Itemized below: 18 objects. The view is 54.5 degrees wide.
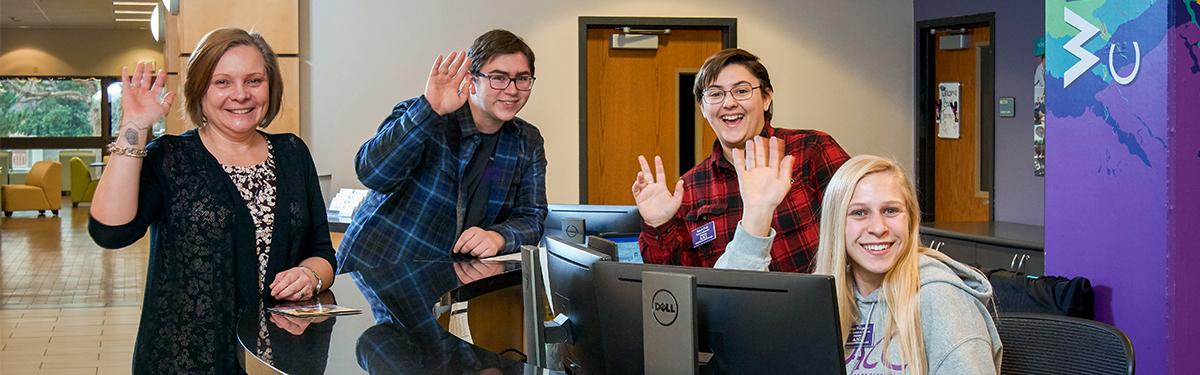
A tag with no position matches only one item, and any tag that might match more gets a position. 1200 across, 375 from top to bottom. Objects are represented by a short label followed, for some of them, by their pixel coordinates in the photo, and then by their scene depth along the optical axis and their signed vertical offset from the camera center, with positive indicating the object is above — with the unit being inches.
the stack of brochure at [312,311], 97.8 -12.9
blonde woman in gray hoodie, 81.7 -8.8
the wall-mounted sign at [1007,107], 270.4 +11.6
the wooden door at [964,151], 285.6 +1.4
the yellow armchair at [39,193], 672.4 -18.9
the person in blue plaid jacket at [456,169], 128.0 -1.1
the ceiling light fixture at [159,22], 395.5 +46.9
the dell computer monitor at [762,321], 68.7 -9.9
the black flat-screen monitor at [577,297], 82.3 -10.3
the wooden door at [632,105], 293.1 +13.4
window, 807.1 +32.4
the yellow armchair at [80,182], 734.5 -13.9
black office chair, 91.2 -15.1
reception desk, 79.7 -13.7
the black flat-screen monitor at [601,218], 160.9 -8.4
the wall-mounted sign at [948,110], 291.4 +11.7
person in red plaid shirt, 116.1 -2.6
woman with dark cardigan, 95.0 -3.9
